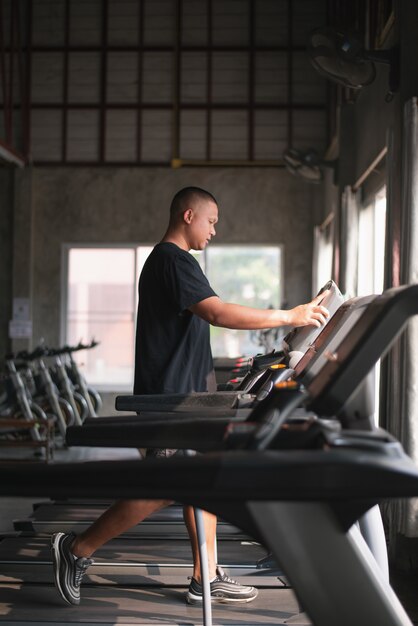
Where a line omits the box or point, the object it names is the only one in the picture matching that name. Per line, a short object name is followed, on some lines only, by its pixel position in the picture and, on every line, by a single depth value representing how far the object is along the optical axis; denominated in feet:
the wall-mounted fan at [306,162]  29.09
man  9.28
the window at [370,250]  25.05
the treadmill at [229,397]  7.61
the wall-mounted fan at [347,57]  16.76
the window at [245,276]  38.78
